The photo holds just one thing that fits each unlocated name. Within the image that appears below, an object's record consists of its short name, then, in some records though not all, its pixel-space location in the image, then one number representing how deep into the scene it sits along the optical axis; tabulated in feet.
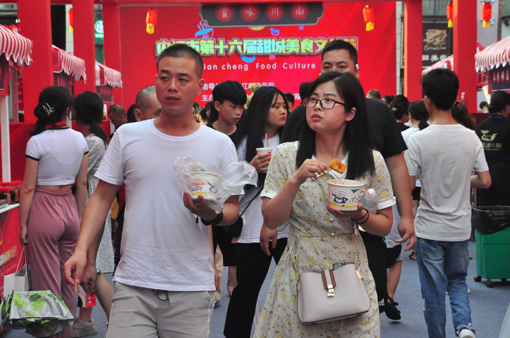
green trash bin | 22.77
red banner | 61.98
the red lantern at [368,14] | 53.67
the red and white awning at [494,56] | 28.02
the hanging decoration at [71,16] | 49.33
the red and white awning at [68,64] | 34.55
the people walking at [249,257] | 14.43
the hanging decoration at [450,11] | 48.88
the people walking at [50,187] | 15.30
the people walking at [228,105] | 16.58
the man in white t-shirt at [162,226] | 9.05
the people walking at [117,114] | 23.68
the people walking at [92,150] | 17.61
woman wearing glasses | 9.11
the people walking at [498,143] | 24.80
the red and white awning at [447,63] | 43.79
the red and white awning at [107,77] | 46.85
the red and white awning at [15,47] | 21.81
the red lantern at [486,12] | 43.65
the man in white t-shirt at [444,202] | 14.52
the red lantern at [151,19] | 52.49
